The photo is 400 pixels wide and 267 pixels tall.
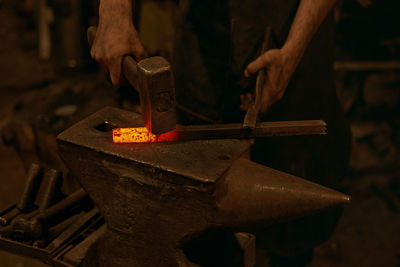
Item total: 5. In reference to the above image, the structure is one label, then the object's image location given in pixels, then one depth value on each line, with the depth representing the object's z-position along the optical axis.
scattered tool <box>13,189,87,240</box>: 1.58
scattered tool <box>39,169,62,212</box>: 1.66
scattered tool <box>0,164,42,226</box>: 1.67
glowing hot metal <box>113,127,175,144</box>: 1.47
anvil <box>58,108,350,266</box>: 1.40
